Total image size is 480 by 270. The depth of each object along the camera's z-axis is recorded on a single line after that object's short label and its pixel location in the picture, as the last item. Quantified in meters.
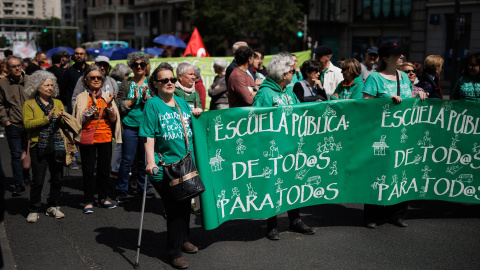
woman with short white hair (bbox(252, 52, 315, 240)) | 5.89
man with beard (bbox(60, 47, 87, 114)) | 10.05
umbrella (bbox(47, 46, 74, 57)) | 25.47
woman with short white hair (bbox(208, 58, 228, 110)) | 9.89
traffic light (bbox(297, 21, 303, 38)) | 25.78
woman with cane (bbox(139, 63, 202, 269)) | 5.13
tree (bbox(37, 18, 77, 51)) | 81.75
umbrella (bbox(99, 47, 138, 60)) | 21.59
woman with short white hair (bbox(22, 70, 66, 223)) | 6.65
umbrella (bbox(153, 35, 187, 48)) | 19.00
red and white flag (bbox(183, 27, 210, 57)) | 15.59
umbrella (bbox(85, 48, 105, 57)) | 22.09
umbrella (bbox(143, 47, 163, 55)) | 23.60
